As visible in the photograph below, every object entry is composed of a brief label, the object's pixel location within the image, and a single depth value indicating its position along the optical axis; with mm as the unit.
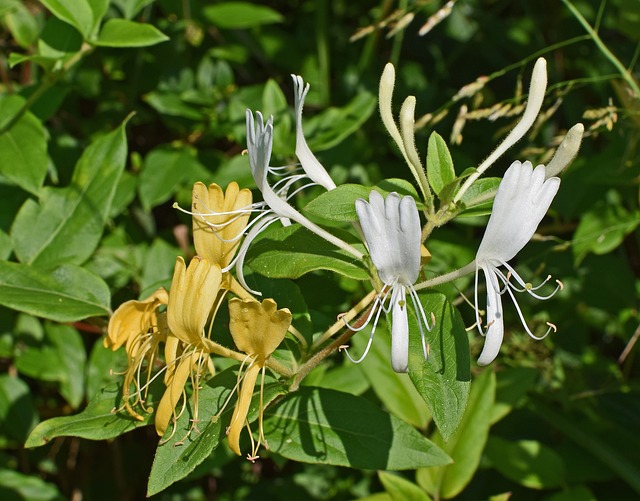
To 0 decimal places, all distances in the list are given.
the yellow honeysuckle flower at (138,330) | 301
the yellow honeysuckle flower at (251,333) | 271
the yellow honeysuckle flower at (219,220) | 291
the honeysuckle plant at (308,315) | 261
